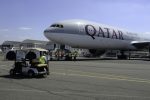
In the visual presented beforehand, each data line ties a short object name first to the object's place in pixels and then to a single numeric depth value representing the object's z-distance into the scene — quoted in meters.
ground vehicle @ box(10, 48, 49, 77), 7.26
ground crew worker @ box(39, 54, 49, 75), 7.44
